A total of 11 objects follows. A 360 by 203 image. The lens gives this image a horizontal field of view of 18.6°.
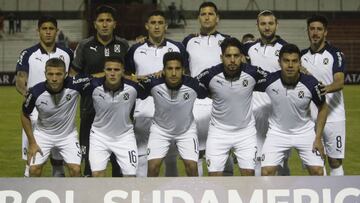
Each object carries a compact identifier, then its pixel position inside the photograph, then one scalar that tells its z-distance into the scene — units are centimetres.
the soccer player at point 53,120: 1177
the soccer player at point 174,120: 1191
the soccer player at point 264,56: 1260
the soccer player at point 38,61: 1265
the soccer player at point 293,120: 1154
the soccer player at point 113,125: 1183
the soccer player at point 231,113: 1187
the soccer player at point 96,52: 1261
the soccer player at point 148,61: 1262
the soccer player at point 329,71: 1237
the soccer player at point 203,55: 1295
